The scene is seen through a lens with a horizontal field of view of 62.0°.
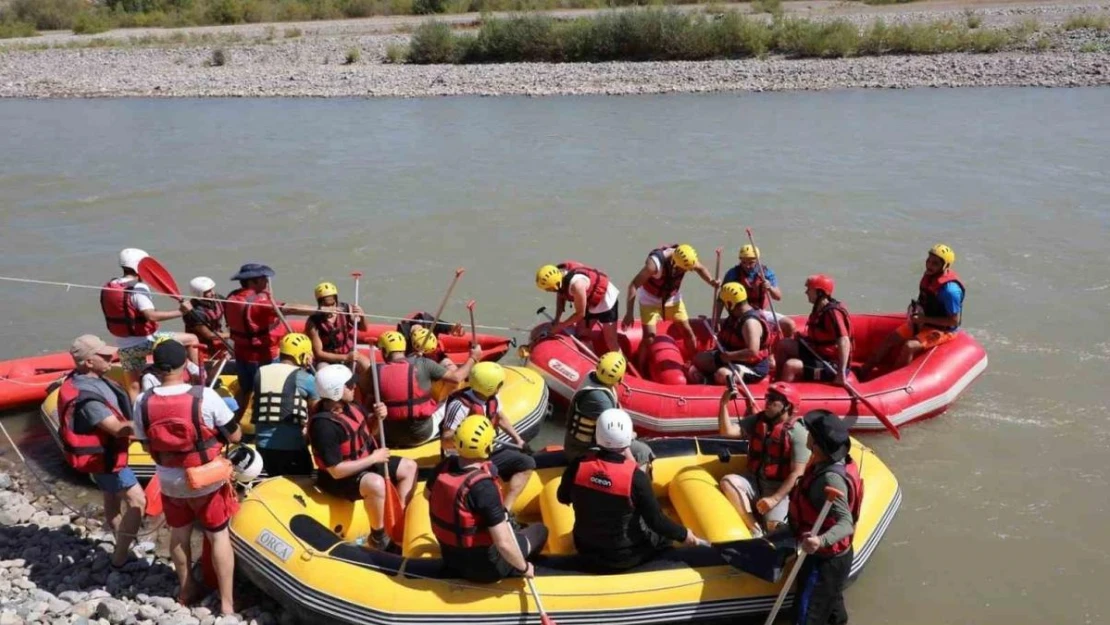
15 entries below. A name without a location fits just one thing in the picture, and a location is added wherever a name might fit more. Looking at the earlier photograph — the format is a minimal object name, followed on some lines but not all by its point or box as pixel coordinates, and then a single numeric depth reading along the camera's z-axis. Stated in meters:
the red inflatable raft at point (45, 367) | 6.85
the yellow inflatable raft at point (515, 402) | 5.86
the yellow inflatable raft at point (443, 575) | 4.04
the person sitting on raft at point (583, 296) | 6.50
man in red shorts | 3.90
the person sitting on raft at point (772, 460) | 4.56
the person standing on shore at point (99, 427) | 4.43
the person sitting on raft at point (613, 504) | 3.96
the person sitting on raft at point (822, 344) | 6.12
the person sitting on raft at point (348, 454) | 4.38
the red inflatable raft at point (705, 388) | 6.07
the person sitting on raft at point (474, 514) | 3.79
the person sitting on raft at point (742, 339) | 6.05
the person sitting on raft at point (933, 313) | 6.44
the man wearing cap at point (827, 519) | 3.81
